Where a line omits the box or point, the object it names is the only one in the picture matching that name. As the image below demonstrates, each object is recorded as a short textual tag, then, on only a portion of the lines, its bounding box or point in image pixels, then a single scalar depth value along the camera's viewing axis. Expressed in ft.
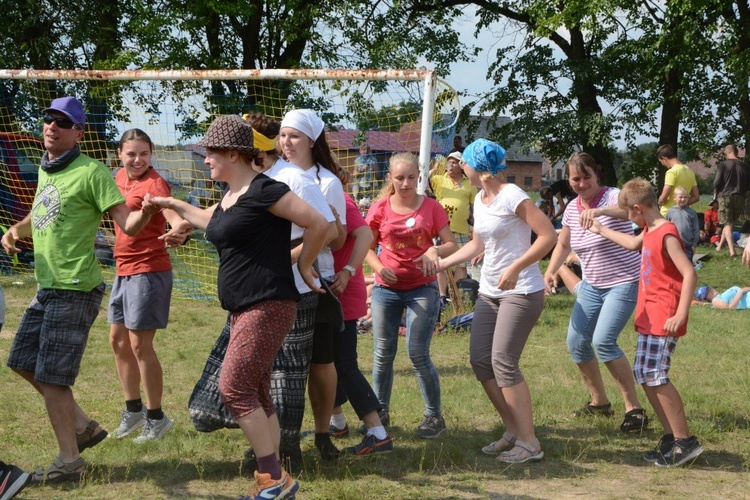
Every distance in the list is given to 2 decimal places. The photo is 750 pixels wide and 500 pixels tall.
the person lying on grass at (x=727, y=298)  35.97
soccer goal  30.71
